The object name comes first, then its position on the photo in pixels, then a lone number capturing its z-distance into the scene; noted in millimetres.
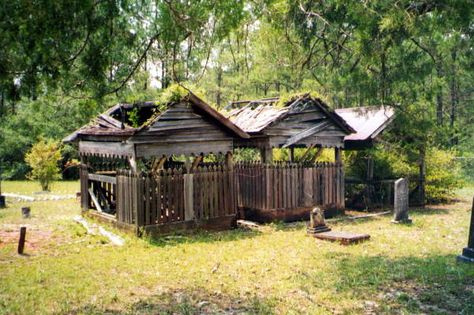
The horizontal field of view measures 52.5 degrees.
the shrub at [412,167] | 20703
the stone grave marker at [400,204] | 16062
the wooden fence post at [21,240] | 11680
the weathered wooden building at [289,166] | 16547
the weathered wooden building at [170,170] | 13477
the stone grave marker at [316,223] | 14047
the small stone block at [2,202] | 21791
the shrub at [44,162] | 27438
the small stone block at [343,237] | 12781
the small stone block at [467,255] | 10031
